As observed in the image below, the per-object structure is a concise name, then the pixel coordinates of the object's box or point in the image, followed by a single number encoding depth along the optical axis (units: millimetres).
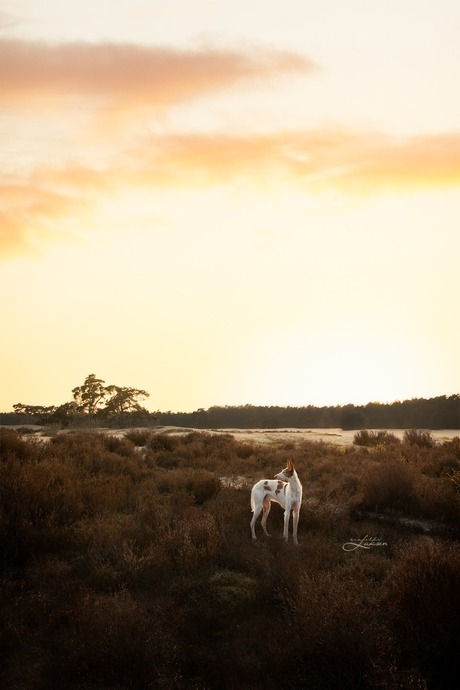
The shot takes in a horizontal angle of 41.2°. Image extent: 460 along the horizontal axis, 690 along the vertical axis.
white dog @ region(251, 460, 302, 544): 9691
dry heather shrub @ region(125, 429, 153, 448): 22672
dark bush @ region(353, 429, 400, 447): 26406
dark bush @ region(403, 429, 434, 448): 23475
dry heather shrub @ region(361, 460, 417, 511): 12016
